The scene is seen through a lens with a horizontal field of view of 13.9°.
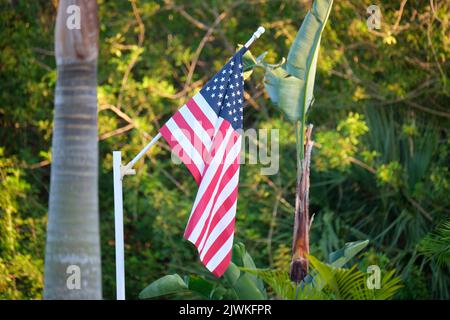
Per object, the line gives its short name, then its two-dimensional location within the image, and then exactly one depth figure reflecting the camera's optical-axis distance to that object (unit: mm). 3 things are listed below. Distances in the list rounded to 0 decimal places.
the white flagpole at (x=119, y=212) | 14032
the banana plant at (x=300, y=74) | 15908
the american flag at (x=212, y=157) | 14249
